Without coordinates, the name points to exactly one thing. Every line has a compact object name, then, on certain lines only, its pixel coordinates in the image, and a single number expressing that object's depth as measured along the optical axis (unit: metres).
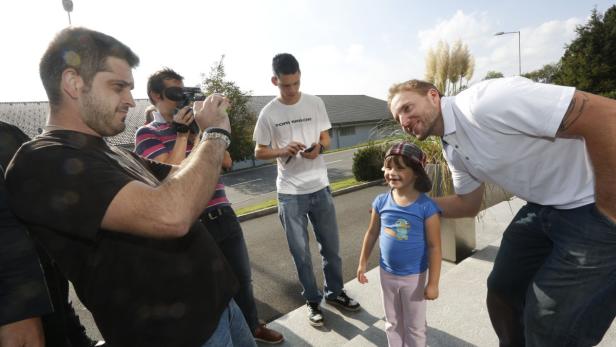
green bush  10.73
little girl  2.15
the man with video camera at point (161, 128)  2.37
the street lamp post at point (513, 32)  21.66
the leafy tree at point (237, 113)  21.56
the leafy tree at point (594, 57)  24.53
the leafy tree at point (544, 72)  60.37
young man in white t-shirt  3.05
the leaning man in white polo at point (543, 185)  1.43
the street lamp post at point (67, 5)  6.57
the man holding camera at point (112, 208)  1.04
